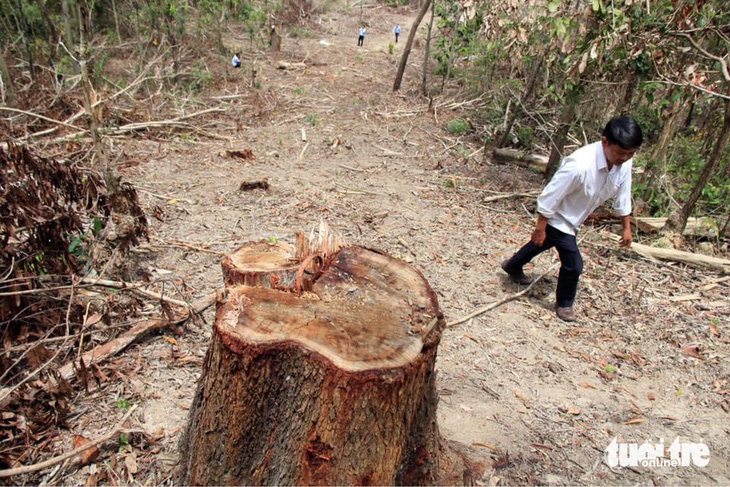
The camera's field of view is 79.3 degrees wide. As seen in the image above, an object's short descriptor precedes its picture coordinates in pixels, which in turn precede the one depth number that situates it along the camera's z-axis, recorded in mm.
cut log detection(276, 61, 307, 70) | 13258
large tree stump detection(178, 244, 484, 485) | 1652
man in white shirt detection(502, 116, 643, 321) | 3191
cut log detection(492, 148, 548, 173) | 7863
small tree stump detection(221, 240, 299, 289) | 2021
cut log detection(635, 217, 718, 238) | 5801
